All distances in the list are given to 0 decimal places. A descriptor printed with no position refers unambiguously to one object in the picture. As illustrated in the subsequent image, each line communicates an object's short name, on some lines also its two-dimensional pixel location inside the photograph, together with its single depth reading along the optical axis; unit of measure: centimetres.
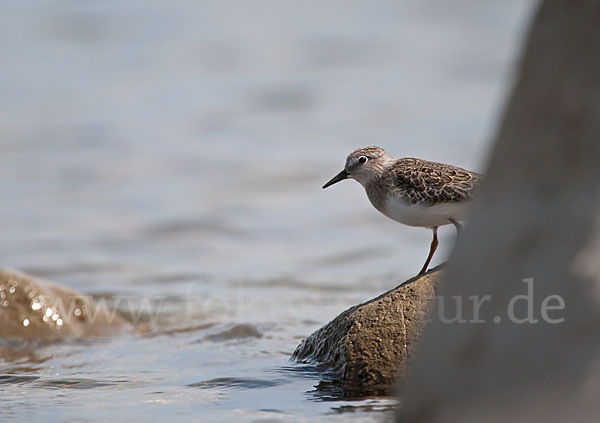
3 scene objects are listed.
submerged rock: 1398
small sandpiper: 1007
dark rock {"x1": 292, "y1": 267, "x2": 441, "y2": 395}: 962
